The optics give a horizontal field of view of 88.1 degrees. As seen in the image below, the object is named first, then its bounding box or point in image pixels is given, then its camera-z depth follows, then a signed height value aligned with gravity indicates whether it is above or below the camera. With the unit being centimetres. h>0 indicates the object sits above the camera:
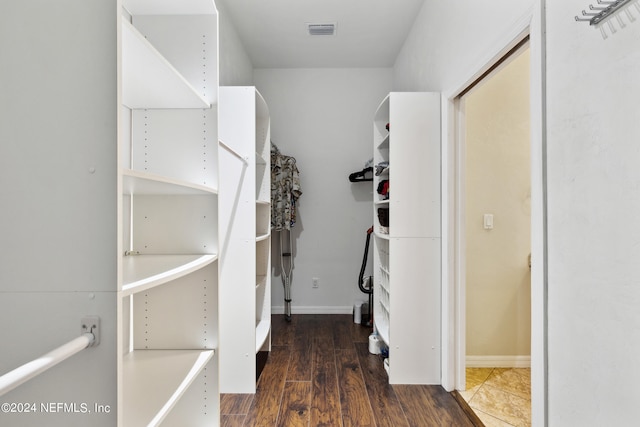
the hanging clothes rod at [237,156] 171 +35
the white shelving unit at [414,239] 223 -17
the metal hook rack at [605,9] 86 +55
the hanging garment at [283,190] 338 +25
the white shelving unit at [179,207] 128 +3
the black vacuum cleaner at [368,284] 337 -73
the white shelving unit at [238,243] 213 -19
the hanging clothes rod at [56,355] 54 -26
